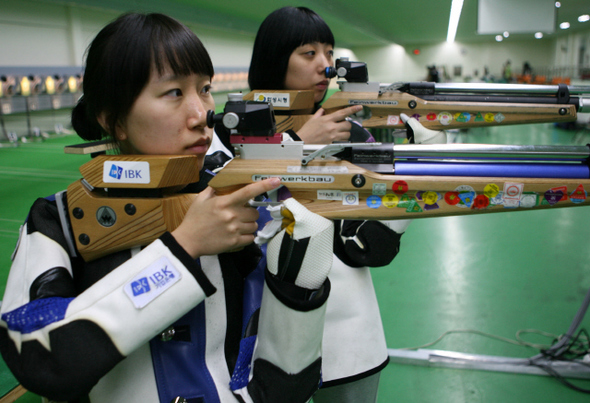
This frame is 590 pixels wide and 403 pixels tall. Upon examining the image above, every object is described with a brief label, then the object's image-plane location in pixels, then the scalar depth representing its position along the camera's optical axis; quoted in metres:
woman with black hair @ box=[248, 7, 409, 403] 0.92
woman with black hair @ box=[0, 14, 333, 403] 0.52
